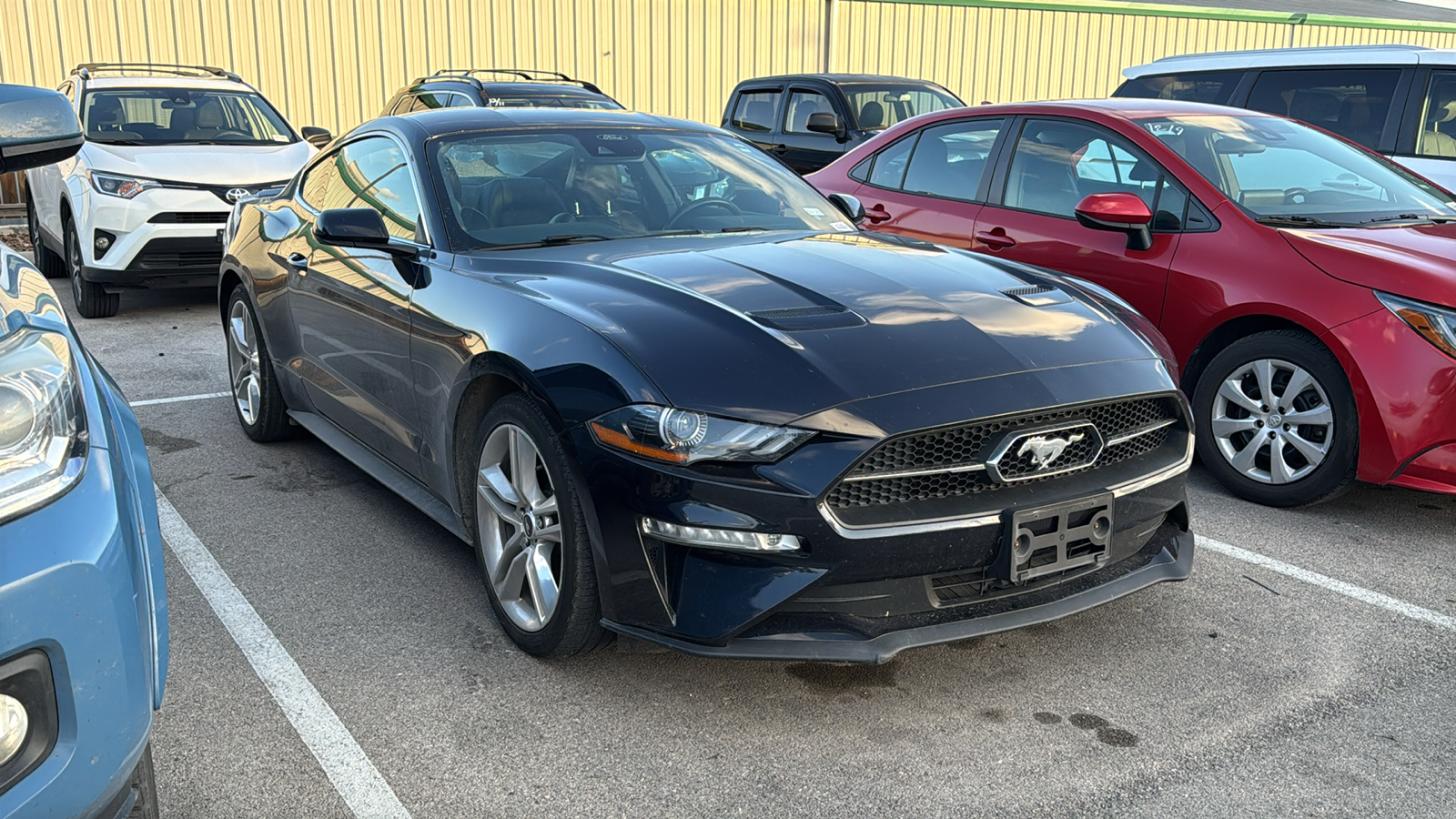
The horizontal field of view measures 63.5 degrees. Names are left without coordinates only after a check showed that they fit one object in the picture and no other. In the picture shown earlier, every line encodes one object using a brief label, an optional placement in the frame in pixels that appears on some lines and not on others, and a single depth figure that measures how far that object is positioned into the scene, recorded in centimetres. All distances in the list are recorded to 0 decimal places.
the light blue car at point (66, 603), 160
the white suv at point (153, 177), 830
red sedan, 415
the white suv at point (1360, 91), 715
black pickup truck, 1226
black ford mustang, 269
